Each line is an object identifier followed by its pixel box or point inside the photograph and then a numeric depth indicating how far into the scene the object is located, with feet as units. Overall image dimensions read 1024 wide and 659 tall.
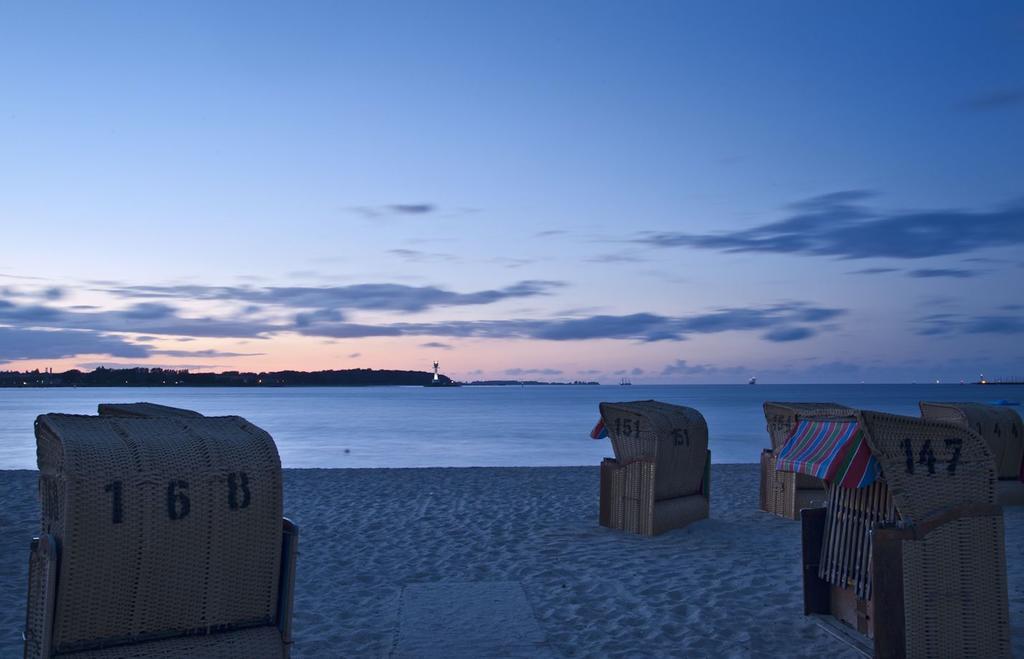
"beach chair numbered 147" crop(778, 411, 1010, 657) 17.85
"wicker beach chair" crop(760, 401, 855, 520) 39.27
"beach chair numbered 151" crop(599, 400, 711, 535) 35.09
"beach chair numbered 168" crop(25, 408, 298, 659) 13.70
